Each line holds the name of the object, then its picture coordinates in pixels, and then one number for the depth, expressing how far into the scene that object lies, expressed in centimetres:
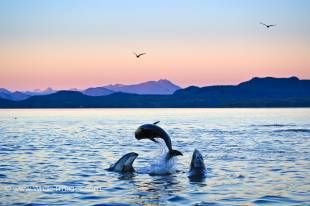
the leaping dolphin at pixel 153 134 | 2594
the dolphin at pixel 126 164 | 2838
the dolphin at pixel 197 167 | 2683
